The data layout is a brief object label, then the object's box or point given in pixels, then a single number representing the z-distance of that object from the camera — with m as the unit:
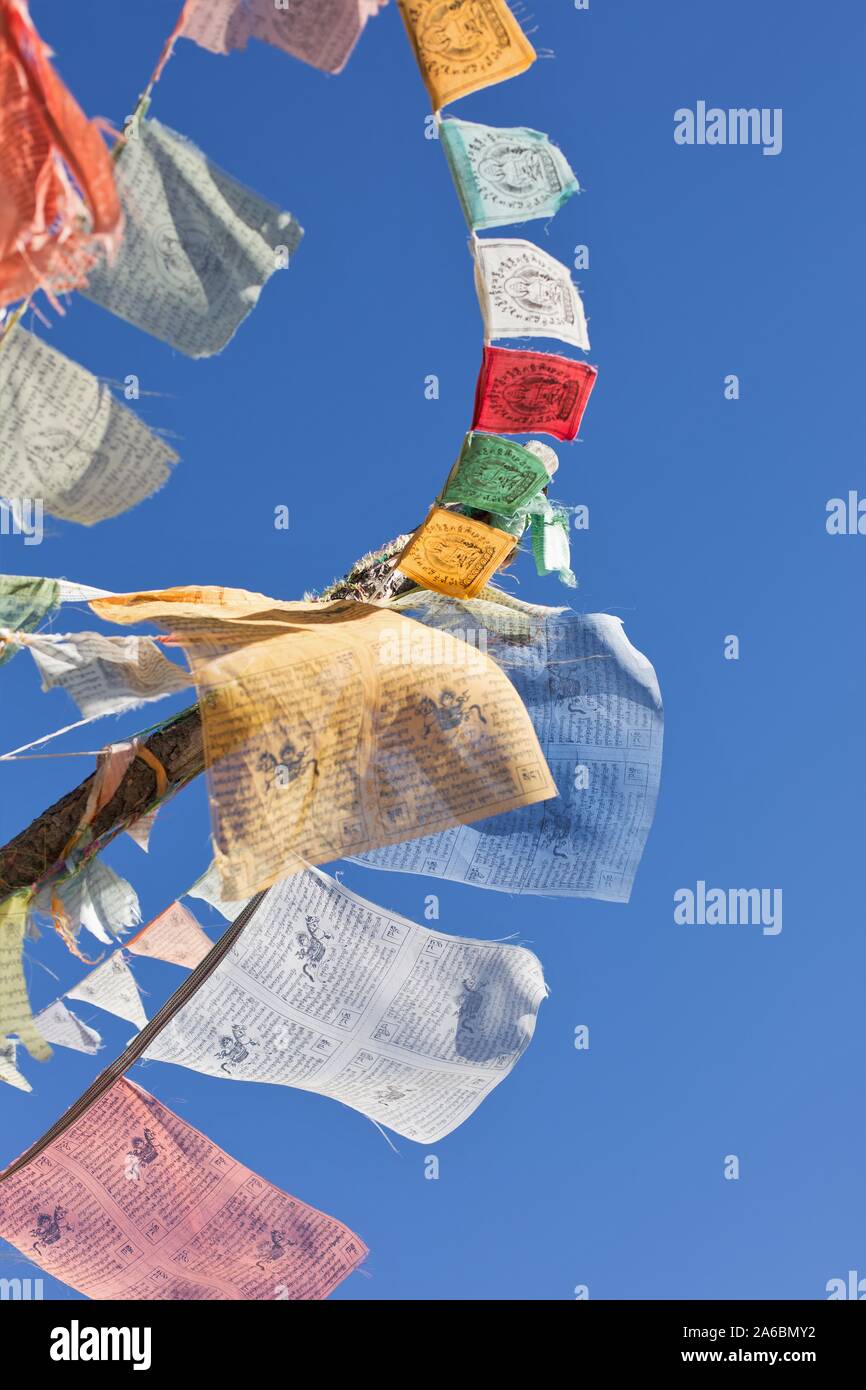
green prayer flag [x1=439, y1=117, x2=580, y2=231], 2.93
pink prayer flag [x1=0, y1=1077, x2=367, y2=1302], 3.53
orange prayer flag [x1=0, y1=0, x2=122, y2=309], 2.13
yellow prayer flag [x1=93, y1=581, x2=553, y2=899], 2.75
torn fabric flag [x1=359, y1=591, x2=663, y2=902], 3.85
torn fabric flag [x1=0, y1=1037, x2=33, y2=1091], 3.09
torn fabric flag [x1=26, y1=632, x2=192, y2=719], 3.10
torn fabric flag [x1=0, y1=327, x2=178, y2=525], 2.62
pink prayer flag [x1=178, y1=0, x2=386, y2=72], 2.53
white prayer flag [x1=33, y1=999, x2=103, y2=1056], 3.80
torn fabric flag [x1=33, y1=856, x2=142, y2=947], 3.29
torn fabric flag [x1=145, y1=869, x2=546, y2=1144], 3.67
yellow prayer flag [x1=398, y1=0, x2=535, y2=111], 2.74
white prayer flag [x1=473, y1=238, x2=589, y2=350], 3.05
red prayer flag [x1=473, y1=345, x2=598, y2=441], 3.32
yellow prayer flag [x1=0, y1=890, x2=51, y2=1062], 2.98
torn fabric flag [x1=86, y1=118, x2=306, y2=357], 2.52
